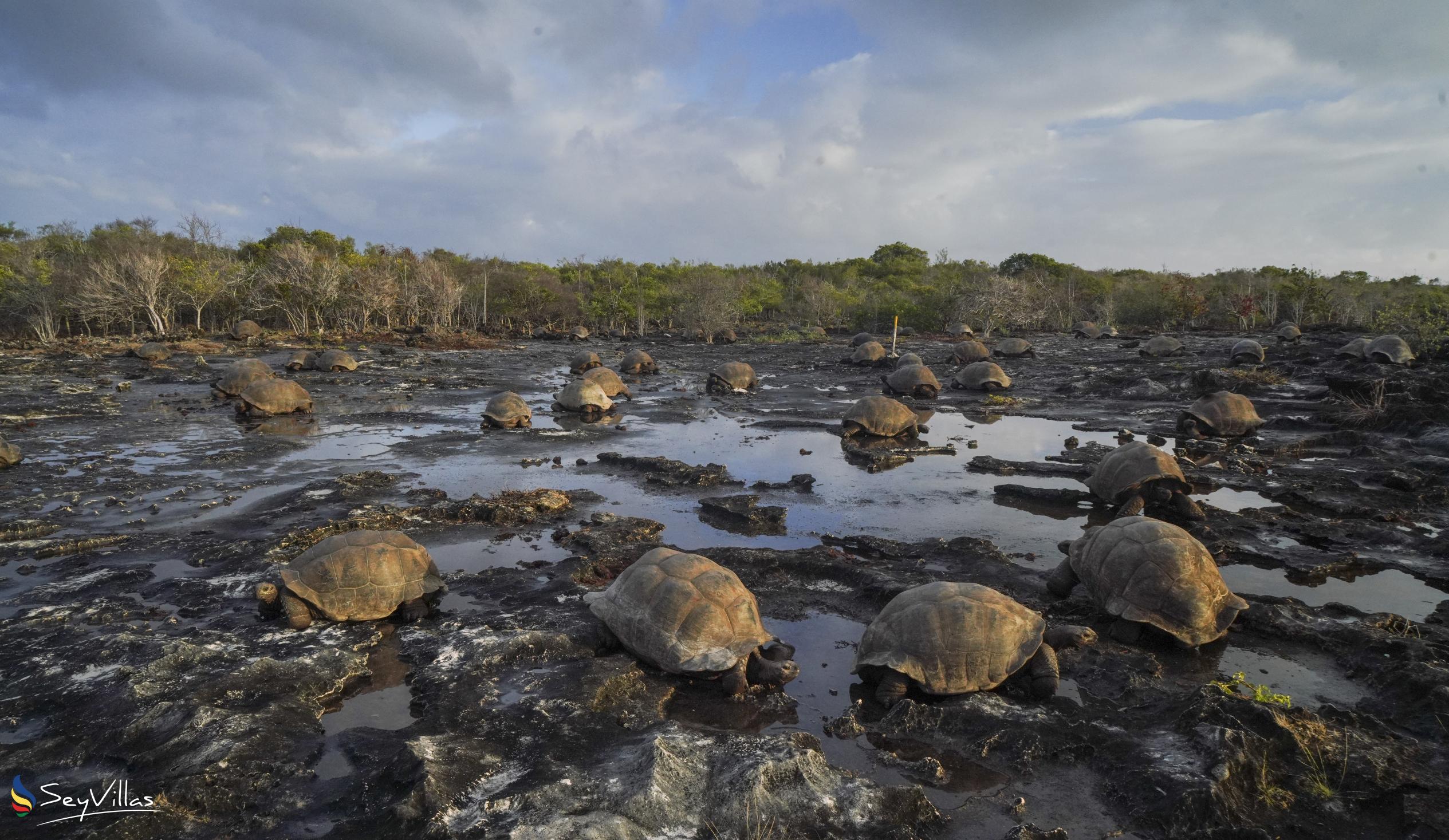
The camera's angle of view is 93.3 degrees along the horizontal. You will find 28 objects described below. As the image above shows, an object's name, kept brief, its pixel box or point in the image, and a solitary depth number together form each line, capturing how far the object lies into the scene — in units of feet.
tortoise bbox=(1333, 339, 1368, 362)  74.46
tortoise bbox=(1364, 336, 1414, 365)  68.39
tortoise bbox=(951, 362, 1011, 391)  74.59
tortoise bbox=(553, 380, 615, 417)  60.90
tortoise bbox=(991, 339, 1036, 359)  105.81
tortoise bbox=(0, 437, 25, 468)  38.34
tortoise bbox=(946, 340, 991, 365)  91.81
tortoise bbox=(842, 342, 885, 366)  97.96
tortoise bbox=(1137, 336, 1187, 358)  96.07
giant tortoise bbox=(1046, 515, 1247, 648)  19.06
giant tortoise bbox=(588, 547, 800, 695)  17.78
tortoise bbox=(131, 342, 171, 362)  97.25
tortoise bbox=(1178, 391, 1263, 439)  47.32
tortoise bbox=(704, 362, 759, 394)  76.54
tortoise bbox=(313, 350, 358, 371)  89.92
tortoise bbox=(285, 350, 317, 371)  90.74
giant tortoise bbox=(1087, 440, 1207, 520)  30.25
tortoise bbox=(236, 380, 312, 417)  57.62
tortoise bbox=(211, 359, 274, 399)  64.85
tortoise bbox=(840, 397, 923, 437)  49.93
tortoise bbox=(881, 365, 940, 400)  70.28
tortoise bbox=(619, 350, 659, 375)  92.07
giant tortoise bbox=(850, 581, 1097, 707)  16.79
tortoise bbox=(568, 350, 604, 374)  91.86
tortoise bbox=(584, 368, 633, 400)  66.95
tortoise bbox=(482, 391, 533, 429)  53.52
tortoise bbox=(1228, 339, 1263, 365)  80.33
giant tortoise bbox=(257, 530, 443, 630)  20.49
